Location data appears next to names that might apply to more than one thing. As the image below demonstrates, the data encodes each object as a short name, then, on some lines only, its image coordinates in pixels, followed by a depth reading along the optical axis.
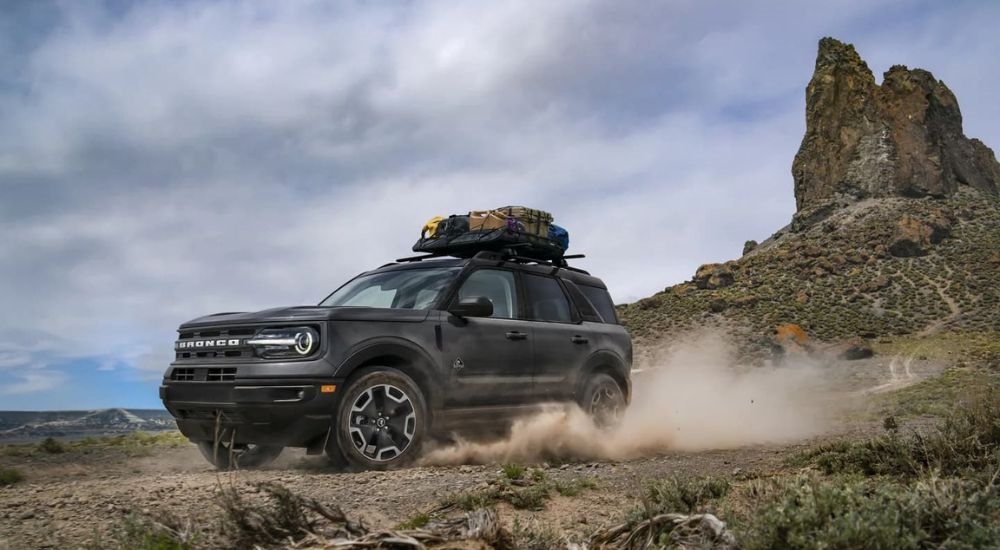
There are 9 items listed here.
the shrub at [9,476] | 6.51
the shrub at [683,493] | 3.83
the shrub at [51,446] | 9.84
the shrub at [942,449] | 4.42
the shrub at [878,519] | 2.45
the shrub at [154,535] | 2.74
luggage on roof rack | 8.10
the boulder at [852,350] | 42.03
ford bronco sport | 5.92
